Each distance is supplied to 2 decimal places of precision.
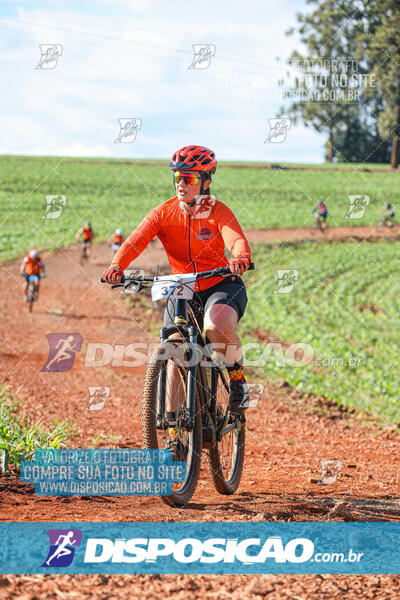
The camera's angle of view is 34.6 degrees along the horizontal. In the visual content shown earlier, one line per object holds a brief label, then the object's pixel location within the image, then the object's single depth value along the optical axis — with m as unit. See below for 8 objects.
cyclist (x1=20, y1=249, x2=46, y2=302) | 18.16
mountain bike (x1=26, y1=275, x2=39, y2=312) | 18.94
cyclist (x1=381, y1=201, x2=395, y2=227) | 34.91
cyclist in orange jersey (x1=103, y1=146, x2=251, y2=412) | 4.98
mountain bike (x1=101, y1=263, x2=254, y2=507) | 4.52
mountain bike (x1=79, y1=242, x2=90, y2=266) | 24.44
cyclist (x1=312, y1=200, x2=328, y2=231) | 33.50
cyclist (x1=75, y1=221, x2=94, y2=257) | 22.61
